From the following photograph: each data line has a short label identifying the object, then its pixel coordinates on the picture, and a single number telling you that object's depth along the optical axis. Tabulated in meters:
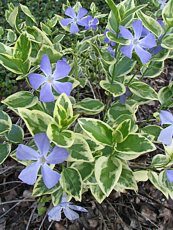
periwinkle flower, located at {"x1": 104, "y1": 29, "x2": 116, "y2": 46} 0.30
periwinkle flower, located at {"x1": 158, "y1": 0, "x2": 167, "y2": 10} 0.43
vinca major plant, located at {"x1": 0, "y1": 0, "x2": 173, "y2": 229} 0.24
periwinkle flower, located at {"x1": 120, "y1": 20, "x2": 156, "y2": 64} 0.27
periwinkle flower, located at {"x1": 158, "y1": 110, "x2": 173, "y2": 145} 0.27
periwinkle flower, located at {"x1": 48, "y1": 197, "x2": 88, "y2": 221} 0.30
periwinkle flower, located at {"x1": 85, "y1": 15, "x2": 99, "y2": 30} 0.36
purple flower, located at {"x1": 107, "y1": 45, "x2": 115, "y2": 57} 0.31
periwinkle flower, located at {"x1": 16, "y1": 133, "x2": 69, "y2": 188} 0.24
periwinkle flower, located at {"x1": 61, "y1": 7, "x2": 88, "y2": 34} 0.35
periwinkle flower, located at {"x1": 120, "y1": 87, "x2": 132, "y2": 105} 0.31
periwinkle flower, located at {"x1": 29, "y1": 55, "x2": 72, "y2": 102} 0.26
